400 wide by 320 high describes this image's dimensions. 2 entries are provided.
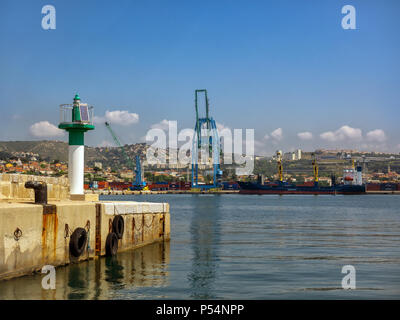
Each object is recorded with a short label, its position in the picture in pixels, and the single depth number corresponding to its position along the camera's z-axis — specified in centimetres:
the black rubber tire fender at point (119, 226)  1686
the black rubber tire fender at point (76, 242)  1384
